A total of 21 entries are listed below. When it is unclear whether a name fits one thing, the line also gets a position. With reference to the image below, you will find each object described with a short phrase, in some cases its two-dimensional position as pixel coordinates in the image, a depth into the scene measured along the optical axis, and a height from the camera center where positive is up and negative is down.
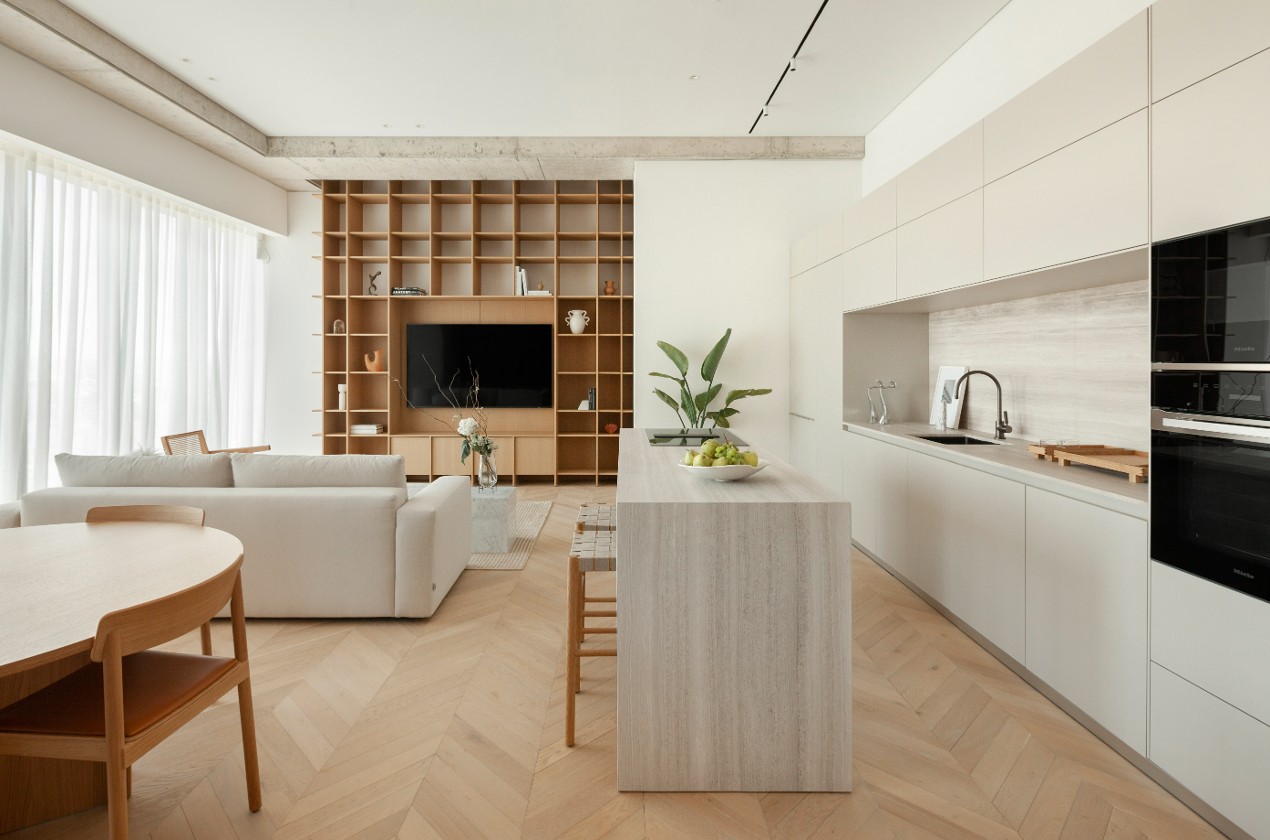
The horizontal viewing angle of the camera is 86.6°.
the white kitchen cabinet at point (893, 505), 3.60 -0.51
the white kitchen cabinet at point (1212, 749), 1.59 -0.85
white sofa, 3.08 -0.49
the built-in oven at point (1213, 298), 1.59 +0.30
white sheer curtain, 4.24 +0.69
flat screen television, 6.97 +0.53
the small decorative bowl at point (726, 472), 2.11 -0.19
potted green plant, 5.63 +0.15
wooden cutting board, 2.18 -0.16
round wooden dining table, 1.35 -0.41
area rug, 4.07 -0.88
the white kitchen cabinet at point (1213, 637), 1.58 -0.56
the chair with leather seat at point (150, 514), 2.22 -0.35
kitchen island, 1.87 -0.65
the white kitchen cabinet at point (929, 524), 3.15 -0.54
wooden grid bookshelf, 6.80 +1.16
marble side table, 4.28 -0.72
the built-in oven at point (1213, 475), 1.60 -0.16
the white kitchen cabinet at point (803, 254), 5.33 +1.31
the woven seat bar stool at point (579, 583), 2.09 -0.55
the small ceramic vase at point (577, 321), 6.79 +0.92
